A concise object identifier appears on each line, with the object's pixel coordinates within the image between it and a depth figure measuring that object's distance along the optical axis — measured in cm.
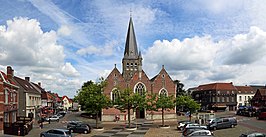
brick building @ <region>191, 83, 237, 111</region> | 6930
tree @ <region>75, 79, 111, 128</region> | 3250
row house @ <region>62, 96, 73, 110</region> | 11782
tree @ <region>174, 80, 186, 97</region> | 7451
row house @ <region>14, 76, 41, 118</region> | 4207
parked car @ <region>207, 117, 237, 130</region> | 2933
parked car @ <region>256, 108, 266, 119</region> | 3919
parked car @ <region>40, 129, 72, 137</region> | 2283
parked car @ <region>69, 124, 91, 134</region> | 2965
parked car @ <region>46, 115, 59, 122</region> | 4663
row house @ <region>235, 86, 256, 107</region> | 7284
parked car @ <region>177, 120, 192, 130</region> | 3035
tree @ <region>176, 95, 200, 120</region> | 3671
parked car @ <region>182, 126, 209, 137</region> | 2143
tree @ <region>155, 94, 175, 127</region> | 3561
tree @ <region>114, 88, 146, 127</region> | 3424
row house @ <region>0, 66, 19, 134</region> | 2788
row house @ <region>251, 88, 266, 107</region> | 5727
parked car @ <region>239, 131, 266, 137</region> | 1808
